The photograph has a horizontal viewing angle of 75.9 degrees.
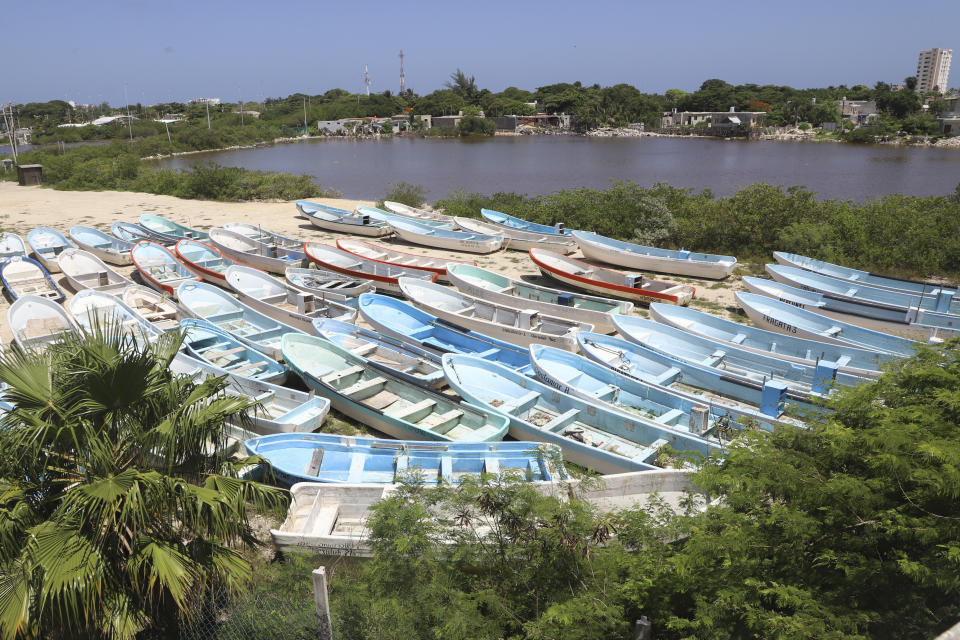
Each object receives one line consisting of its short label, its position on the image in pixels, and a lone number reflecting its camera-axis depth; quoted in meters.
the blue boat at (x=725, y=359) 9.72
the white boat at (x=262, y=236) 19.55
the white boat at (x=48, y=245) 18.23
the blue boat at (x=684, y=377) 8.95
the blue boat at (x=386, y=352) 10.30
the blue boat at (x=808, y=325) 11.27
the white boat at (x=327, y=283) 14.89
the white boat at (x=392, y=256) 16.71
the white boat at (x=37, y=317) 12.33
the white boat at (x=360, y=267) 16.14
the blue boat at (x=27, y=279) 15.00
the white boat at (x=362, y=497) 6.91
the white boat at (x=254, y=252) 18.03
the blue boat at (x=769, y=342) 10.67
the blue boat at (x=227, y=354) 10.64
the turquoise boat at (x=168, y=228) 21.56
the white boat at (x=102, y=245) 19.11
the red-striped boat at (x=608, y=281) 15.03
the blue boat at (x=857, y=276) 14.21
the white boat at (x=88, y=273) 15.65
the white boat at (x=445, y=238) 20.84
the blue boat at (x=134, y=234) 21.06
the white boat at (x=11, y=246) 18.64
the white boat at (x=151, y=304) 13.40
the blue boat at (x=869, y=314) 12.46
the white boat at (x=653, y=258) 17.28
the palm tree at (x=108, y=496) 3.81
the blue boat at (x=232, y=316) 11.92
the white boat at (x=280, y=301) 13.31
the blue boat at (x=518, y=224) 21.20
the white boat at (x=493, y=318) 12.27
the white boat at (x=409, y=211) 25.04
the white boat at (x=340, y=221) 23.14
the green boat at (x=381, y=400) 9.01
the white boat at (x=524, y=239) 20.69
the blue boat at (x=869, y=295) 13.22
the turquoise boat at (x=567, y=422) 8.12
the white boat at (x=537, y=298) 13.28
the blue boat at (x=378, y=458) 7.82
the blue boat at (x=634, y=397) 8.55
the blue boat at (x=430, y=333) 11.30
